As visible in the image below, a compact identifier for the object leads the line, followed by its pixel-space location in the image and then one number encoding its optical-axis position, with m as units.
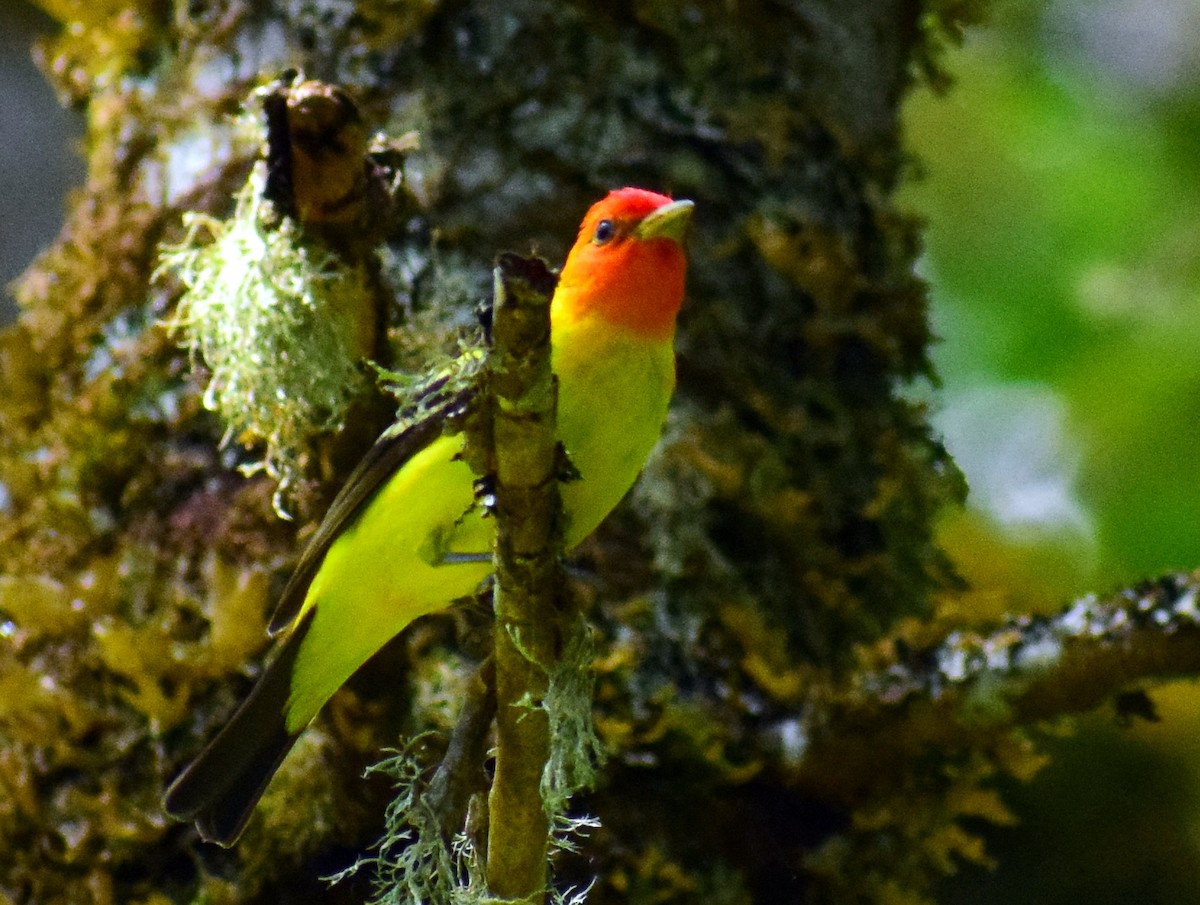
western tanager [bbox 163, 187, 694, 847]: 4.81
